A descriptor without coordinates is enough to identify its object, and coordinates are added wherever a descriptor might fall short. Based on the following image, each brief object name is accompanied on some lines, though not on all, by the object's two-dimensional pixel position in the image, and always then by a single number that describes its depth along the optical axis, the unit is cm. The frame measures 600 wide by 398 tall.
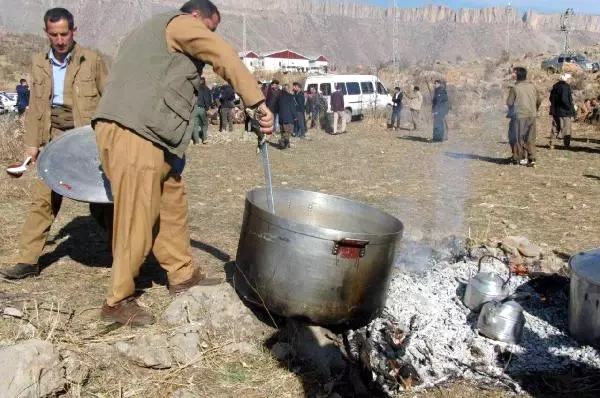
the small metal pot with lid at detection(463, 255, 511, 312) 380
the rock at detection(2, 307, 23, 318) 308
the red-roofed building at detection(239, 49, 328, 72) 6494
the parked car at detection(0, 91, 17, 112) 2146
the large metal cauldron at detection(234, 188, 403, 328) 294
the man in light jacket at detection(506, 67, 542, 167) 1042
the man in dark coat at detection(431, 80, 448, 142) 1516
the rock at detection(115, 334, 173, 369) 291
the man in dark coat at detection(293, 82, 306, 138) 1639
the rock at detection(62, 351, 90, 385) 268
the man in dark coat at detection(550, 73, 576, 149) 1267
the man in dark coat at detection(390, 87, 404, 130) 1892
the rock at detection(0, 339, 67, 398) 248
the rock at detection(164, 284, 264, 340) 330
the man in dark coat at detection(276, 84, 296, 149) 1396
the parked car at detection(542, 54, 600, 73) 3316
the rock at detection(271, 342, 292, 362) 316
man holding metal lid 389
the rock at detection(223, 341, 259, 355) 317
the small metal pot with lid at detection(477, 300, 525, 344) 352
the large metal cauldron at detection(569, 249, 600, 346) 337
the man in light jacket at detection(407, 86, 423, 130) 1933
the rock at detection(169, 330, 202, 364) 301
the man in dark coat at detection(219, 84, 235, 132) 1698
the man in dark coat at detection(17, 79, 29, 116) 1637
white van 2116
